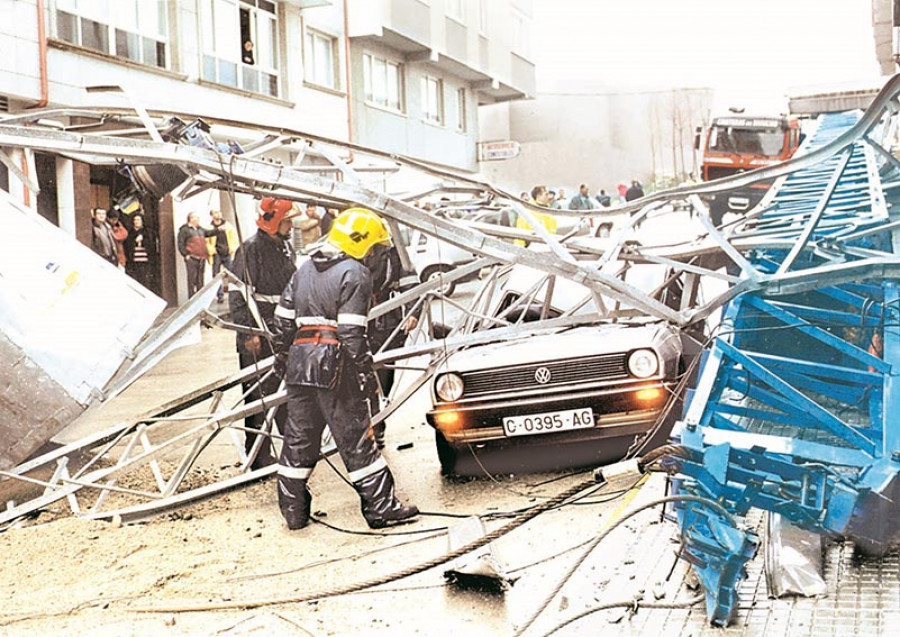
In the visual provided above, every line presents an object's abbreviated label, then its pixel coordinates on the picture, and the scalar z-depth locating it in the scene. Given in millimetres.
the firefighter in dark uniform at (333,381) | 4590
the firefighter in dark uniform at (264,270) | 5840
